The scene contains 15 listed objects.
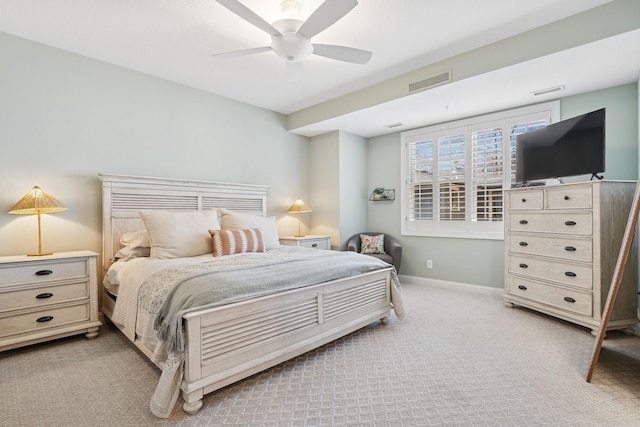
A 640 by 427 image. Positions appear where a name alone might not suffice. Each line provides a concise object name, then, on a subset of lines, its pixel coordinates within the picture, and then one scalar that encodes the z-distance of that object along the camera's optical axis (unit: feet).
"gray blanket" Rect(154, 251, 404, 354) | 5.89
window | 13.21
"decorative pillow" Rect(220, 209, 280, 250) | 11.54
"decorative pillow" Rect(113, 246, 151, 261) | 9.82
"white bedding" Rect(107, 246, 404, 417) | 5.66
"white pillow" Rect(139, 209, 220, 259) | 9.46
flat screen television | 9.41
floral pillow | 16.07
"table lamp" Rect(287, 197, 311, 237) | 15.75
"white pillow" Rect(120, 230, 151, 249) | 9.93
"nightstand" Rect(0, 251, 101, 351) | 7.97
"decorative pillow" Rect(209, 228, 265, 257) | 9.96
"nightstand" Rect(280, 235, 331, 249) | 14.49
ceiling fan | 6.56
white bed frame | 5.94
